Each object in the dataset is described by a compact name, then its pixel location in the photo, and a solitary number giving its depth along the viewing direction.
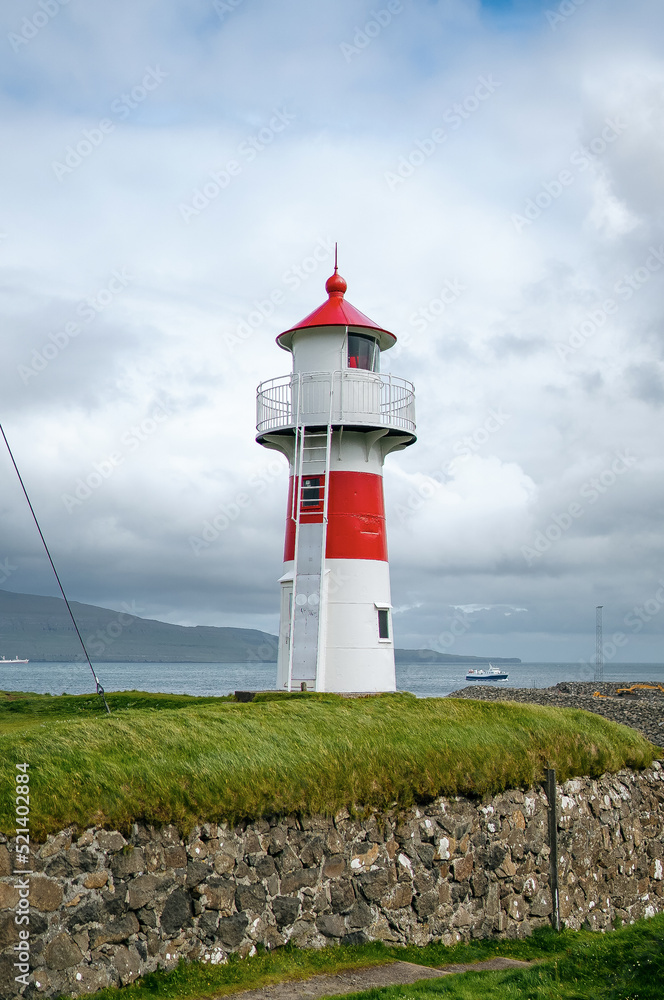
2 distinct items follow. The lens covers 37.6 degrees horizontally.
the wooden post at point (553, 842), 13.22
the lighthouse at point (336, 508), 21.64
